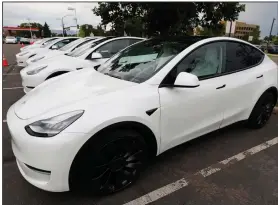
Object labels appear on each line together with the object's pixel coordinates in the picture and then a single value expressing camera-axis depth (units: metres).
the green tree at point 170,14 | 10.44
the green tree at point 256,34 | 65.44
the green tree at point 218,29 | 12.41
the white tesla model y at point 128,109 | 1.93
